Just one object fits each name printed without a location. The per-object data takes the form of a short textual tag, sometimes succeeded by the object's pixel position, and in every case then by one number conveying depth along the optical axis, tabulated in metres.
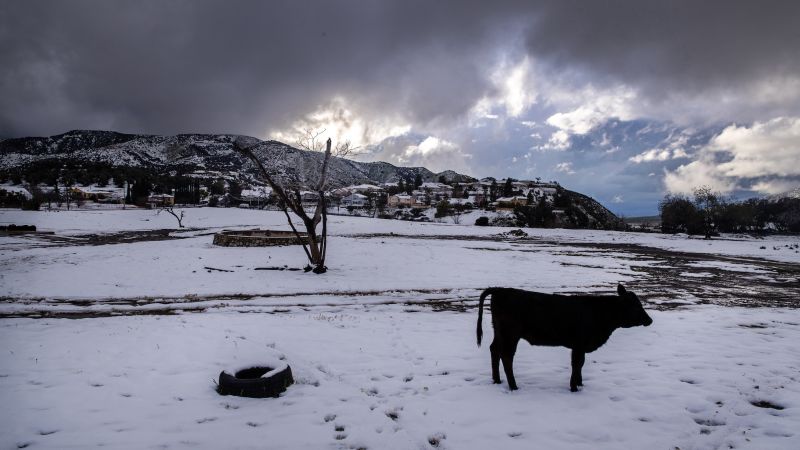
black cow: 5.42
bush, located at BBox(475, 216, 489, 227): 78.04
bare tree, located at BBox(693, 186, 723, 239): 69.03
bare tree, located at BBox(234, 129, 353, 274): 16.93
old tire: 5.38
